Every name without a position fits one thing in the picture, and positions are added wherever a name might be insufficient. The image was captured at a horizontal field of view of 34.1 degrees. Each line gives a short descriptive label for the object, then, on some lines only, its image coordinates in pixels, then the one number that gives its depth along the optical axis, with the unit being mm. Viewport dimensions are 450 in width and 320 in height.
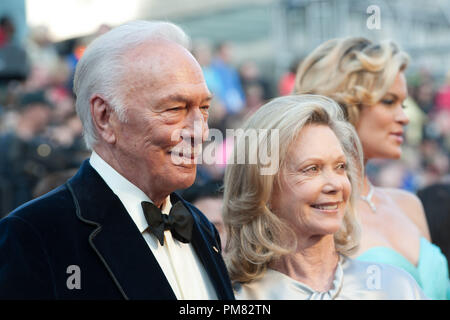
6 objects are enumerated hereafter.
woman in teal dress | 3678
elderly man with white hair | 2084
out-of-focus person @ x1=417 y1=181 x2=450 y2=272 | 4605
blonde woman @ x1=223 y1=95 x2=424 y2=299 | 2805
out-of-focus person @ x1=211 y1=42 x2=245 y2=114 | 10602
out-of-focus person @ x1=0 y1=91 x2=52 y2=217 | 6492
